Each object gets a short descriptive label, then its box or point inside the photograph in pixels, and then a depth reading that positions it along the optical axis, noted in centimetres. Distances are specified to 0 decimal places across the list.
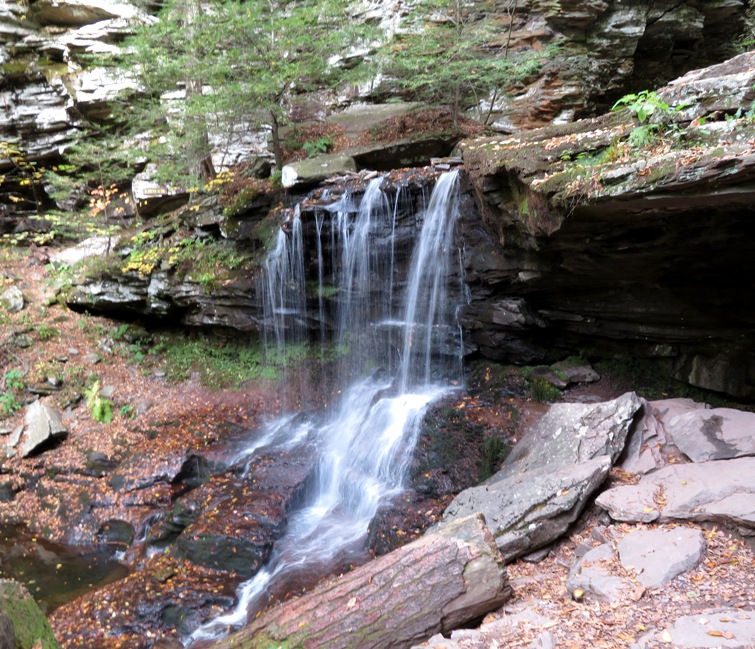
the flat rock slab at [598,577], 331
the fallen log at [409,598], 348
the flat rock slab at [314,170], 1021
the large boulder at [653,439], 489
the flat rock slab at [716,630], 259
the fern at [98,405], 1045
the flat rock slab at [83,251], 1466
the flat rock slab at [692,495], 376
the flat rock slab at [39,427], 951
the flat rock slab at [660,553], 336
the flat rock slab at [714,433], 462
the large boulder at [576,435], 513
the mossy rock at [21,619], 304
